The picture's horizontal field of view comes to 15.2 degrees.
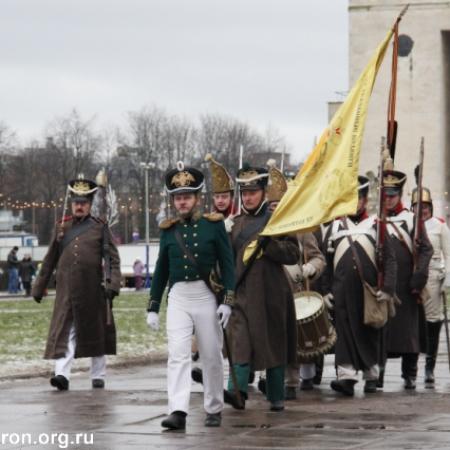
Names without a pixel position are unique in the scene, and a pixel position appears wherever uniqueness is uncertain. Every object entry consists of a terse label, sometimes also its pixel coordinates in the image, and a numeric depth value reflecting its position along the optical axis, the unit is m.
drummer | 14.78
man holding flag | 13.44
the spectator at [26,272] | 59.62
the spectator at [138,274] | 65.06
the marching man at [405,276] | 16.16
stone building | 68.44
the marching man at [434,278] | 16.91
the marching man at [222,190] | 15.05
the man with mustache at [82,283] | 16.42
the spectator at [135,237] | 90.59
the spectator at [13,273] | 61.97
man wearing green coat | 12.26
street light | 66.44
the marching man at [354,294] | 15.30
